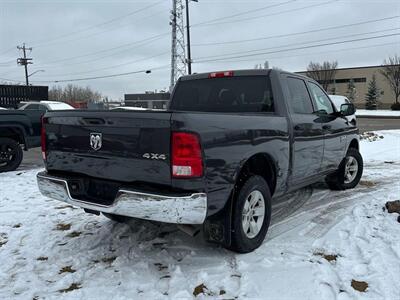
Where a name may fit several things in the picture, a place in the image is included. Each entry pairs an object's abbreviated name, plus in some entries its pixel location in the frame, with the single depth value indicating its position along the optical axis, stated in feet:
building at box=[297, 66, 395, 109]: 238.07
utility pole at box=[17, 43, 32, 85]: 206.17
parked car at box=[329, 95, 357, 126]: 59.91
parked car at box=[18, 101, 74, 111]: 50.78
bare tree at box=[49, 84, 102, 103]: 307.72
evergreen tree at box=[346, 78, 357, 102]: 226.38
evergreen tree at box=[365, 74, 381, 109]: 211.00
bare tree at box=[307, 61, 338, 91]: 227.28
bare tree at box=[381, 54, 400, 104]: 206.45
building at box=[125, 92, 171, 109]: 199.13
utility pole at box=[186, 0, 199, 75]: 101.09
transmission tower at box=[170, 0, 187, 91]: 127.34
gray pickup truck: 10.89
